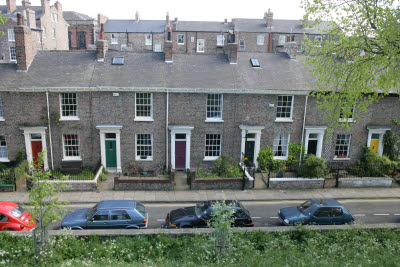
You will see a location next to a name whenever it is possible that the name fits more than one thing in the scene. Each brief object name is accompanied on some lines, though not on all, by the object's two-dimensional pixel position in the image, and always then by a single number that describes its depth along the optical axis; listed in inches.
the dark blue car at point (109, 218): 533.0
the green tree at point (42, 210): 396.2
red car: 523.5
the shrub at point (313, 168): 818.2
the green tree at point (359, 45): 522.6
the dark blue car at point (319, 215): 583.2
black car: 551.2
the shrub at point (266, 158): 893.8
